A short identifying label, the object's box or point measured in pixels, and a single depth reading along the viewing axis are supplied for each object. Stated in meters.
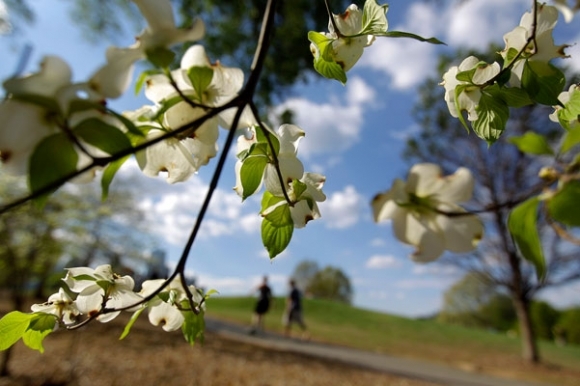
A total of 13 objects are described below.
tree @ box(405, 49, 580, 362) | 6.26
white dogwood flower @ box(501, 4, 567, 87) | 0.28
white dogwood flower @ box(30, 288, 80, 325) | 0.32
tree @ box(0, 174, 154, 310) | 2.68
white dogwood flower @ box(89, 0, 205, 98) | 0.17
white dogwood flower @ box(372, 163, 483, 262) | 0.23
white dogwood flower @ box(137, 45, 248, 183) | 0.24
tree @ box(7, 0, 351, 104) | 3.57
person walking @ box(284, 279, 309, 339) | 5.77
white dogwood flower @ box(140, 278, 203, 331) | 0.34
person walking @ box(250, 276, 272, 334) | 5.39
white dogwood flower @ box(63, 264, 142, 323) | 0.32
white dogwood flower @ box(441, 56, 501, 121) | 0.27
